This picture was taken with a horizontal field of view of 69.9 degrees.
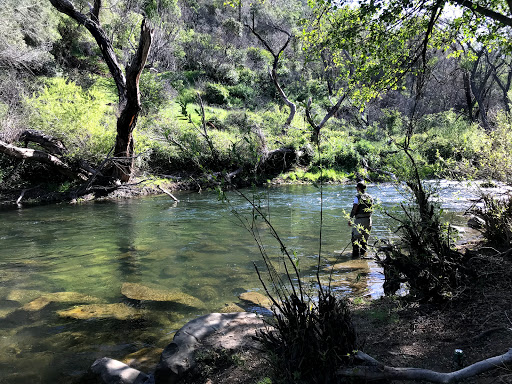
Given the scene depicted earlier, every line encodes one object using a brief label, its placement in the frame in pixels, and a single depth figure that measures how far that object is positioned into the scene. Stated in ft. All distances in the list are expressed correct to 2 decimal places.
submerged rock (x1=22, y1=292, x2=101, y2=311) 20.35
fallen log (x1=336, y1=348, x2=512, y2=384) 8.73
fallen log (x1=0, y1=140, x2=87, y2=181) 48.08
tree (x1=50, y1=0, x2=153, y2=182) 40.09
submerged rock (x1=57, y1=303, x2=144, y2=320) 19.02
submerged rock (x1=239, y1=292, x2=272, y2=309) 20.20
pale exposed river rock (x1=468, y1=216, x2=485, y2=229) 27.59
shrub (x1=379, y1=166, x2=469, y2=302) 14.73
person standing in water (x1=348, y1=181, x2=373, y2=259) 26.90
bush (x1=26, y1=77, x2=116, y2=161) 55.01
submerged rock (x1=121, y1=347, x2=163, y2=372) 14.40
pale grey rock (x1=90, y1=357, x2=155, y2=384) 12.48
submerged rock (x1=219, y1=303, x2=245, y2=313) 19.11
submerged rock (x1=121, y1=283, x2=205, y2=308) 20.88
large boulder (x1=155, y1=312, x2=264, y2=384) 12.25
